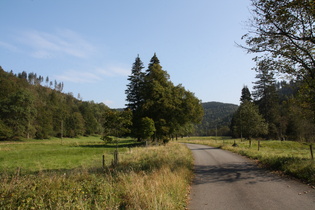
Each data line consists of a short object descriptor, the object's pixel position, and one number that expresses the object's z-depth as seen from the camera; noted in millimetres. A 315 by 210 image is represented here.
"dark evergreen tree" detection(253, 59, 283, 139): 51219
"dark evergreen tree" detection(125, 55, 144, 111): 41291
